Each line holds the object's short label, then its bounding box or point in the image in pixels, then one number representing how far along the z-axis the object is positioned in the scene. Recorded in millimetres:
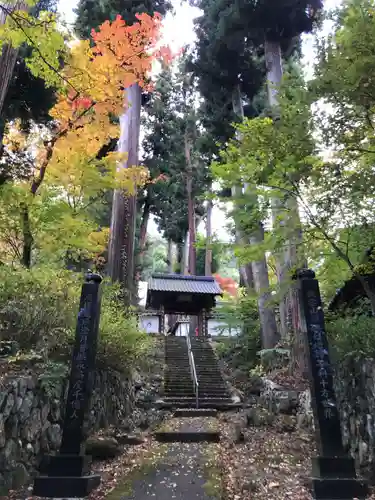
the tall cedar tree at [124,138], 10383
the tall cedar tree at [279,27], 9742
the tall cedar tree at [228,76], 11055
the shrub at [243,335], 12258
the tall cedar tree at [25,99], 7707
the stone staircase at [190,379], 9841
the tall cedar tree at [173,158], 21422
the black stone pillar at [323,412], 4113
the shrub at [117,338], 6651
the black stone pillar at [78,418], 4219
